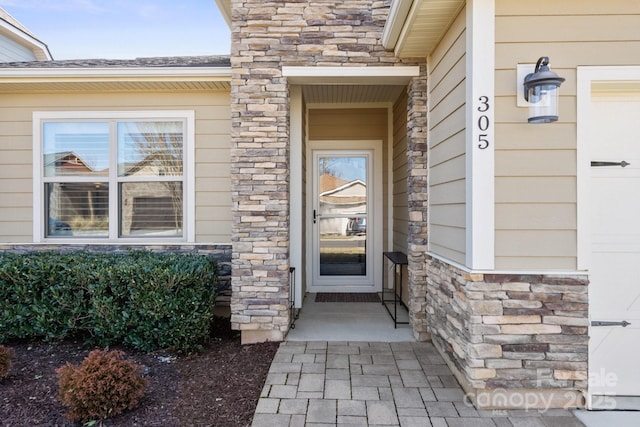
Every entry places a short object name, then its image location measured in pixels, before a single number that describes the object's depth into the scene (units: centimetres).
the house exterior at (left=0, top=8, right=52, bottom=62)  664
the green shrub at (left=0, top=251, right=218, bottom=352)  319
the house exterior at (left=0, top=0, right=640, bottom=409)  238
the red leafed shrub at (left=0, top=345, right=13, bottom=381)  272
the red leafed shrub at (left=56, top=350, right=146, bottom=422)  222
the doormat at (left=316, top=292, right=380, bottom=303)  482
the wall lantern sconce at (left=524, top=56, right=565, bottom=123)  222
